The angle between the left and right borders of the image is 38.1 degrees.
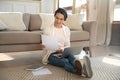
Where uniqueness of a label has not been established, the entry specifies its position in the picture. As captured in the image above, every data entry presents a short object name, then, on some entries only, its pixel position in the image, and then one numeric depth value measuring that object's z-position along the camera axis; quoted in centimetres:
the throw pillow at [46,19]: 301
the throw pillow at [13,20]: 275
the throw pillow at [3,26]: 258
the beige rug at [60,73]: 162
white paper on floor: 173
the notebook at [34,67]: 186
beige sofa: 229
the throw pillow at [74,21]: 303
